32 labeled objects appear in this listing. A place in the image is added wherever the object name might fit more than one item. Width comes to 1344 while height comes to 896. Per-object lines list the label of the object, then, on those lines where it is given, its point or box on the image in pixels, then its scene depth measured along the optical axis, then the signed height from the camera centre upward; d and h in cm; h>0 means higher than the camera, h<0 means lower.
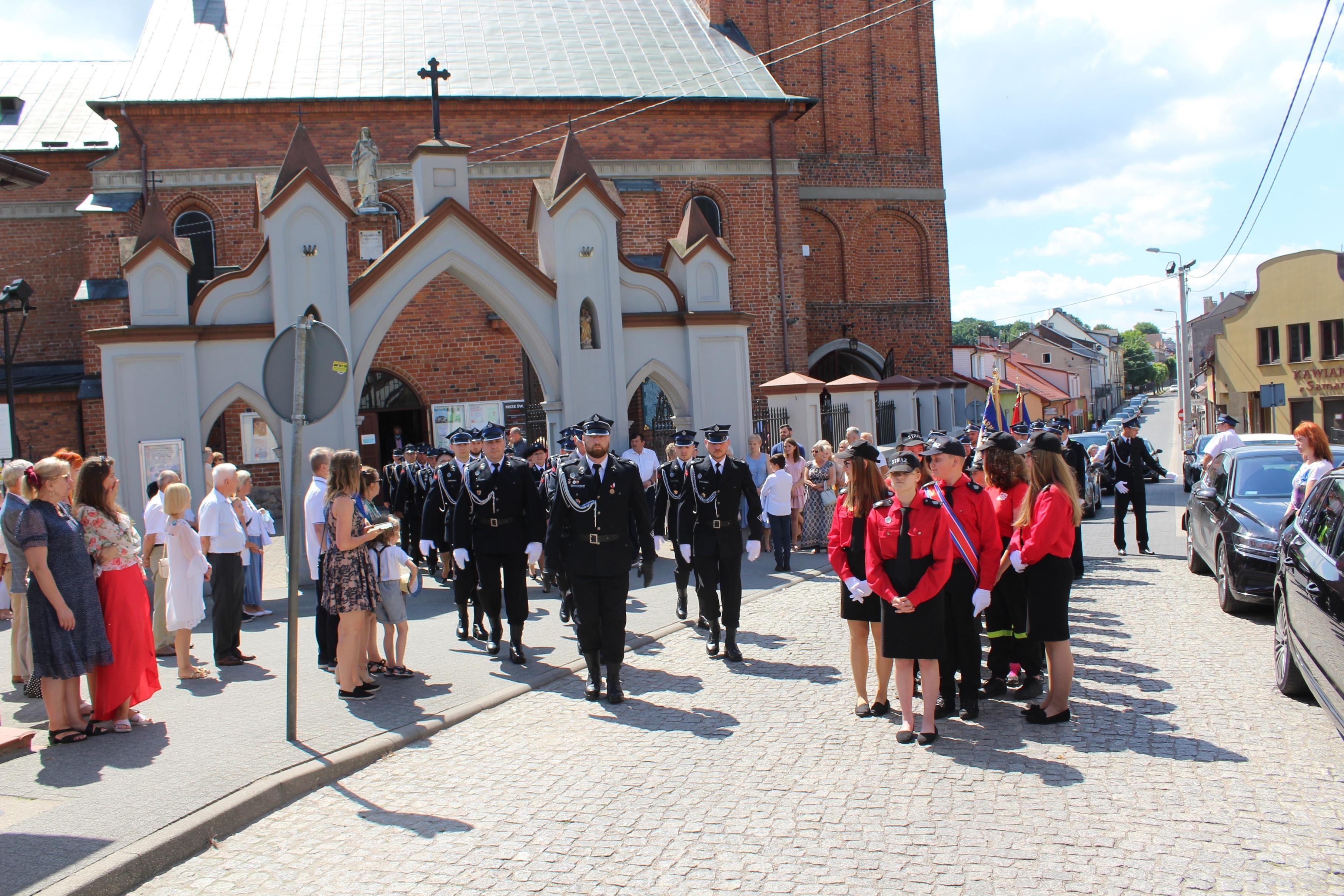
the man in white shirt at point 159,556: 866 -82
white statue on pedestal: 1923 +542
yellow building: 3750 +276
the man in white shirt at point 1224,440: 1611 -37
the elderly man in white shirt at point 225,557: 835 -81
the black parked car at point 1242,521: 857 -97
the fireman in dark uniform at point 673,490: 874 -43
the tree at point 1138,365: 13325 +731
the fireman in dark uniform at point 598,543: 714 -70
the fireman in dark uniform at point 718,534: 830 -78
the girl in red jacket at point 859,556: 628 -76
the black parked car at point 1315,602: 527 -107
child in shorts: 746 -99
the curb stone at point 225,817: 420 -172
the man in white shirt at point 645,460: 1463 -27
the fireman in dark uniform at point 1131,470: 1305 -63
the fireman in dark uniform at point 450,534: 906 -77
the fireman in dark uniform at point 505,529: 816 -65
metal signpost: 602 +45
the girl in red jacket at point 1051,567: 598 -84
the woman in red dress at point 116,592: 631 -80
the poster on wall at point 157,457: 1295 +7
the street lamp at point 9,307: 1791 +300
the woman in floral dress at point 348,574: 699 -83
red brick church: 2320 +735
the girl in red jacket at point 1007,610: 676 -122
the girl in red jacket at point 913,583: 582 -88
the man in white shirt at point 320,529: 787 -58
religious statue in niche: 1533 +178
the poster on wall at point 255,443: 2277 +33
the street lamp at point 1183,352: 3509 +239
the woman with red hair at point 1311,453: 865 -35
